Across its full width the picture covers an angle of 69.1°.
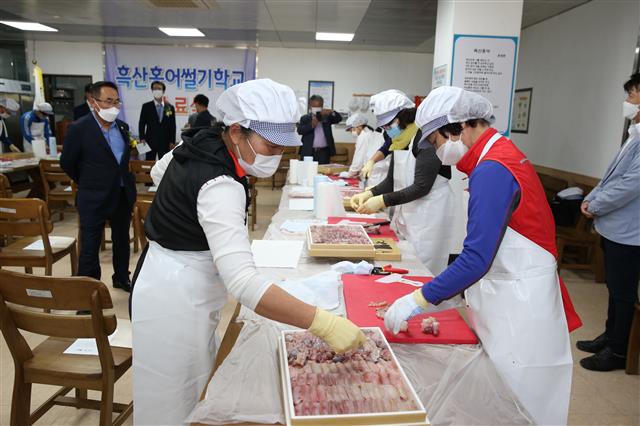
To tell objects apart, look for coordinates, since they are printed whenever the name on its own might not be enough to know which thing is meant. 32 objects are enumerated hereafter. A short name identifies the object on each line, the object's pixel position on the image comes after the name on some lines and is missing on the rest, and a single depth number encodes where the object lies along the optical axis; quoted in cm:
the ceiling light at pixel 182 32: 704
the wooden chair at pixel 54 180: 494
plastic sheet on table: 102
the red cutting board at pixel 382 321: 135
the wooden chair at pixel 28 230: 274
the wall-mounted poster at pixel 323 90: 860
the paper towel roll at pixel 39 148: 606
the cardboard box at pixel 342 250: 202
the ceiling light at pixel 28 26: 693
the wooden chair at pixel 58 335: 149
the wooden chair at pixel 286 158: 844
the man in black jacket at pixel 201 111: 628
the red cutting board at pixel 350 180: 425
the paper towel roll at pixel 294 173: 419
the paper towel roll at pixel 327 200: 276
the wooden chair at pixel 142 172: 450
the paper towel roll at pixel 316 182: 282
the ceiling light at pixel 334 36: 714
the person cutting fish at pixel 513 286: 129
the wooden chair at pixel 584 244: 421
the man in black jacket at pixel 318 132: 609
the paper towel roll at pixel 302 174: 405
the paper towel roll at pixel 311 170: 402
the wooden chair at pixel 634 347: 260
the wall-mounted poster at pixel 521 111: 616
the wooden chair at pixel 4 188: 406
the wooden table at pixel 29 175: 542
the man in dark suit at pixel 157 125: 636
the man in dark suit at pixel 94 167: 303
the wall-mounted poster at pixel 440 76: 384
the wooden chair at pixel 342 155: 875
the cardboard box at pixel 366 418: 94
